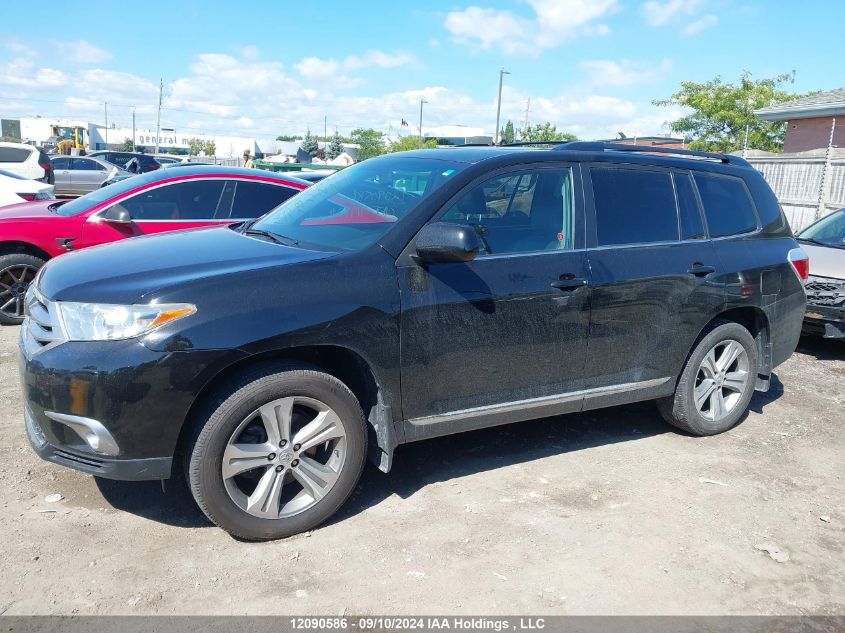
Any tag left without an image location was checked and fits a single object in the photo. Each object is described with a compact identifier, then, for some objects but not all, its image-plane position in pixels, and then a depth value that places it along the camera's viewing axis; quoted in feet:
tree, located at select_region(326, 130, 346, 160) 240.53
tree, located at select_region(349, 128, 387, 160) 220.64
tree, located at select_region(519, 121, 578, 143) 166.58
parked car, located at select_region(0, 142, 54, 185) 49.90
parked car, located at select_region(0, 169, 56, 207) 29.48
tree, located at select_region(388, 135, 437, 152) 187.17
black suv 10.34
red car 22.98
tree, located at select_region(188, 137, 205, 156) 285.08
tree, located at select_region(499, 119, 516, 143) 246.00
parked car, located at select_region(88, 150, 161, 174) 71.72
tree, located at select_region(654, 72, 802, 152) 99.40
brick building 73.36
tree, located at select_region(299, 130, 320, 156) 221.46
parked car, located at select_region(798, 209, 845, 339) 23.16
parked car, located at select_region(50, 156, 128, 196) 75.56
